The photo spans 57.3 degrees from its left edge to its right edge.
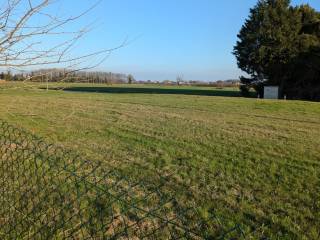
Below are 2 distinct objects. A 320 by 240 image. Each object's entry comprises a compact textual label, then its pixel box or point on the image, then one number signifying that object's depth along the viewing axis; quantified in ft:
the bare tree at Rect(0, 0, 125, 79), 9.37
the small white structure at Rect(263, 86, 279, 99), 97.95
